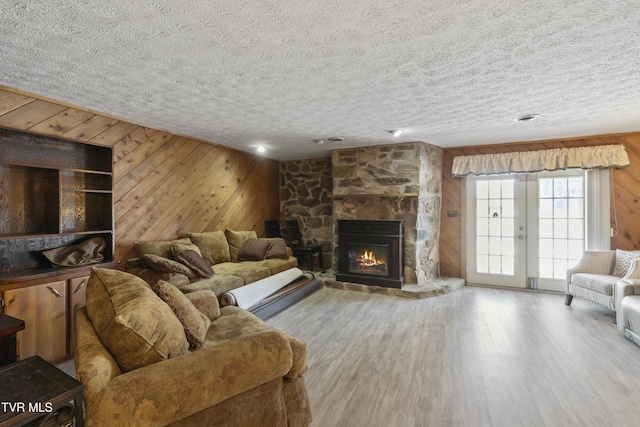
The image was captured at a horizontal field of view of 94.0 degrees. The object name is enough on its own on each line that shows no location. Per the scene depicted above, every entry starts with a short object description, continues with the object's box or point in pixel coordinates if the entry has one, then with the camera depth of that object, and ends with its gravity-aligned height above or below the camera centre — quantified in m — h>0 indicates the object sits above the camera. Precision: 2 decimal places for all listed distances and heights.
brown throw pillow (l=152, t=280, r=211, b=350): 1.75 -0.61
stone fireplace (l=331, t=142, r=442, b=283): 4.69 +0.33
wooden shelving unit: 2.43 -0.14
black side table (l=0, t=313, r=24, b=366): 1.58 -0.70
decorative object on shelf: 2.79 -0.39
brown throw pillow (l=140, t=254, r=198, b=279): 3.27 -0.57
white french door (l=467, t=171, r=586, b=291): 4.53 -0.24
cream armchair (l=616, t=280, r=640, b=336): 2.90 -0.93
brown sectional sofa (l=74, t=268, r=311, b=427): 1.23 -0.72
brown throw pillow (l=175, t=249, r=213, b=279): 3.49 -0.57
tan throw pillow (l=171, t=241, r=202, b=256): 3.53 -0.42
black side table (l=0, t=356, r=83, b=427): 1.05 -0.68
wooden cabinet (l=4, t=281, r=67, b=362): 2.35 -0.86
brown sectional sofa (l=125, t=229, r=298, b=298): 3.33 -0.68
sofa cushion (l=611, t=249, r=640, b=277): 3.58 -0.59
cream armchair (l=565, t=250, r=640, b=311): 3.41 -0.79
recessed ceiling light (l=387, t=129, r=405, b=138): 3.98 +1.11
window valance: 4.13 +0.79
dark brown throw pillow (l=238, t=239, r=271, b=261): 4.64 -0.57
